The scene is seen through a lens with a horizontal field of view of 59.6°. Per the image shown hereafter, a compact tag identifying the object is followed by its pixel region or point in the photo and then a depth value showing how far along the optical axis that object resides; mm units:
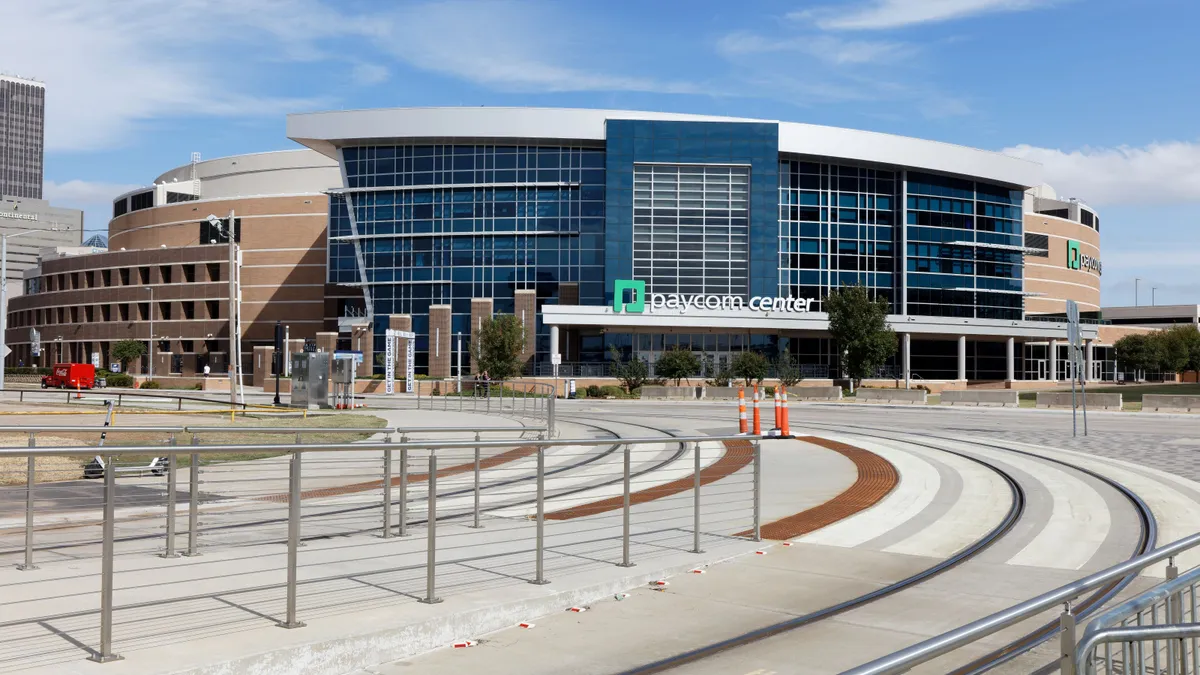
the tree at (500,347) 69312
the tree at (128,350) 99375
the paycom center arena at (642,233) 81312
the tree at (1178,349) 106125
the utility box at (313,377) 44500
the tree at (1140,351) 103938
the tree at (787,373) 69975
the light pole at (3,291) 56781
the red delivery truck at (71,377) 74000
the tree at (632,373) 68812
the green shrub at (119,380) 80312
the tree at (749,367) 70875
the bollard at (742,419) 25016
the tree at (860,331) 71125
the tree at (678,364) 71062
